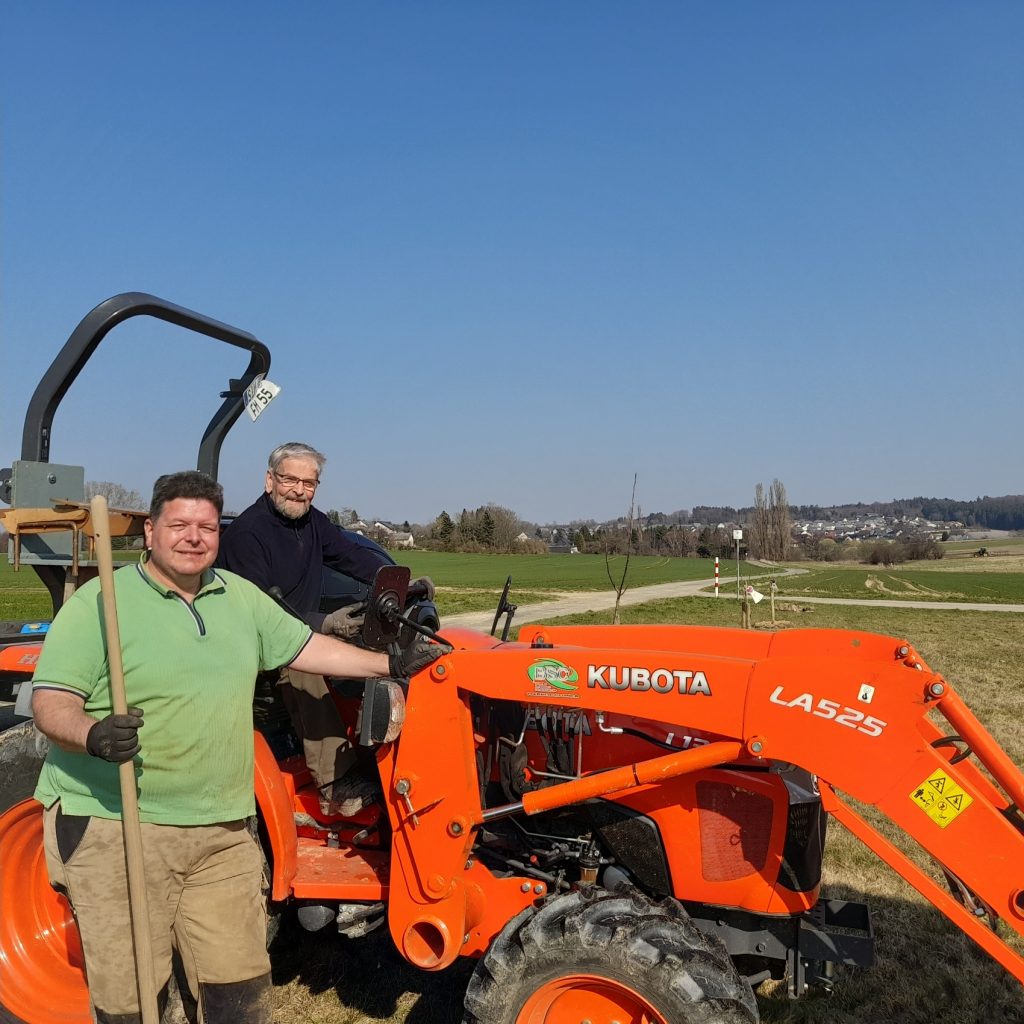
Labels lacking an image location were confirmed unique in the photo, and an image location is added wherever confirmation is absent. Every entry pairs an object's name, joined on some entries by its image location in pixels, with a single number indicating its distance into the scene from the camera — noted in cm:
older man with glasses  316
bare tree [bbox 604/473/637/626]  1177
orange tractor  252
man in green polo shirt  239
